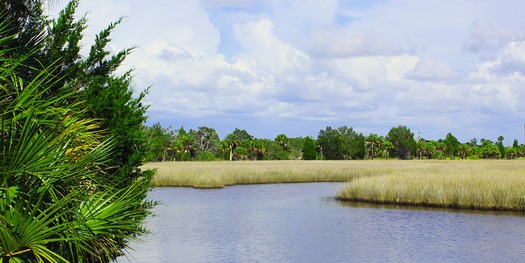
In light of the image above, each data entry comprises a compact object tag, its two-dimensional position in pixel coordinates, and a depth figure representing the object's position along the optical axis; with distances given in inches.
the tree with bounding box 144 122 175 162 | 3302.2
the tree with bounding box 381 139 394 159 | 4239.7
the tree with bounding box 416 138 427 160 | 4480.3
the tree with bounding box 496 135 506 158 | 4266.7
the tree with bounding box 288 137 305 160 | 3973.9
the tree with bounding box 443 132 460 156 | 4584.6
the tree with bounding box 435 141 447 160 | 4653.1
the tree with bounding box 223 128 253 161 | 3481.8
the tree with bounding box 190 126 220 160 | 3754.9
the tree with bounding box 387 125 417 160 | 4256.9
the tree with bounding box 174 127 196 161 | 3206.2
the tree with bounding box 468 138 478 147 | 5511.8
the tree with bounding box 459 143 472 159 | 4622.0
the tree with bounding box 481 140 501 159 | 4220.7
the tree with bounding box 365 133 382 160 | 4236.0
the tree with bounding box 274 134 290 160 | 3602.4
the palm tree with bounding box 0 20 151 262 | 227.6
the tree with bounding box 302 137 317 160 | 3508.9
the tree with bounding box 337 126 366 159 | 3795.0
